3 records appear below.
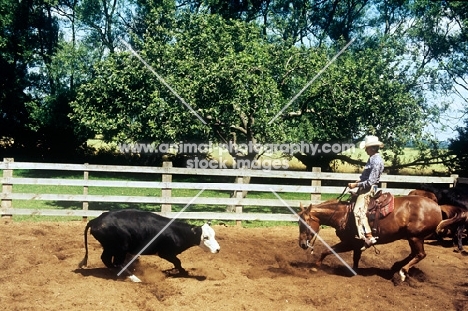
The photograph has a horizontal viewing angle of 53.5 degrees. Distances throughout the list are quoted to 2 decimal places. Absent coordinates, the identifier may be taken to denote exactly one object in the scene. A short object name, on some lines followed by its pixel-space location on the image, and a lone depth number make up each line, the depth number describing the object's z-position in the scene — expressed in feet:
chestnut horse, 26.27
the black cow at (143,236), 23.58
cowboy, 25.53
